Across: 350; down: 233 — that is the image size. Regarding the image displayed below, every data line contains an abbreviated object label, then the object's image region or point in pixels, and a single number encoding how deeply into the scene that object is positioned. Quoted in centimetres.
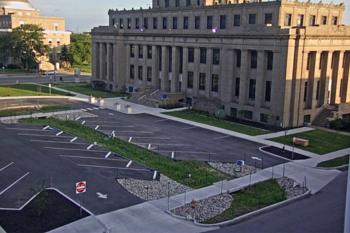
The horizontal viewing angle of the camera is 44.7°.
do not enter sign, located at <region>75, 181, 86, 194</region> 2436
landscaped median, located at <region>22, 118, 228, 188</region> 3231
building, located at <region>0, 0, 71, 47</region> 12269
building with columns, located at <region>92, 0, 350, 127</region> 5172
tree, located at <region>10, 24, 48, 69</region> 10562
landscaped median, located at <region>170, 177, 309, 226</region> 2546
